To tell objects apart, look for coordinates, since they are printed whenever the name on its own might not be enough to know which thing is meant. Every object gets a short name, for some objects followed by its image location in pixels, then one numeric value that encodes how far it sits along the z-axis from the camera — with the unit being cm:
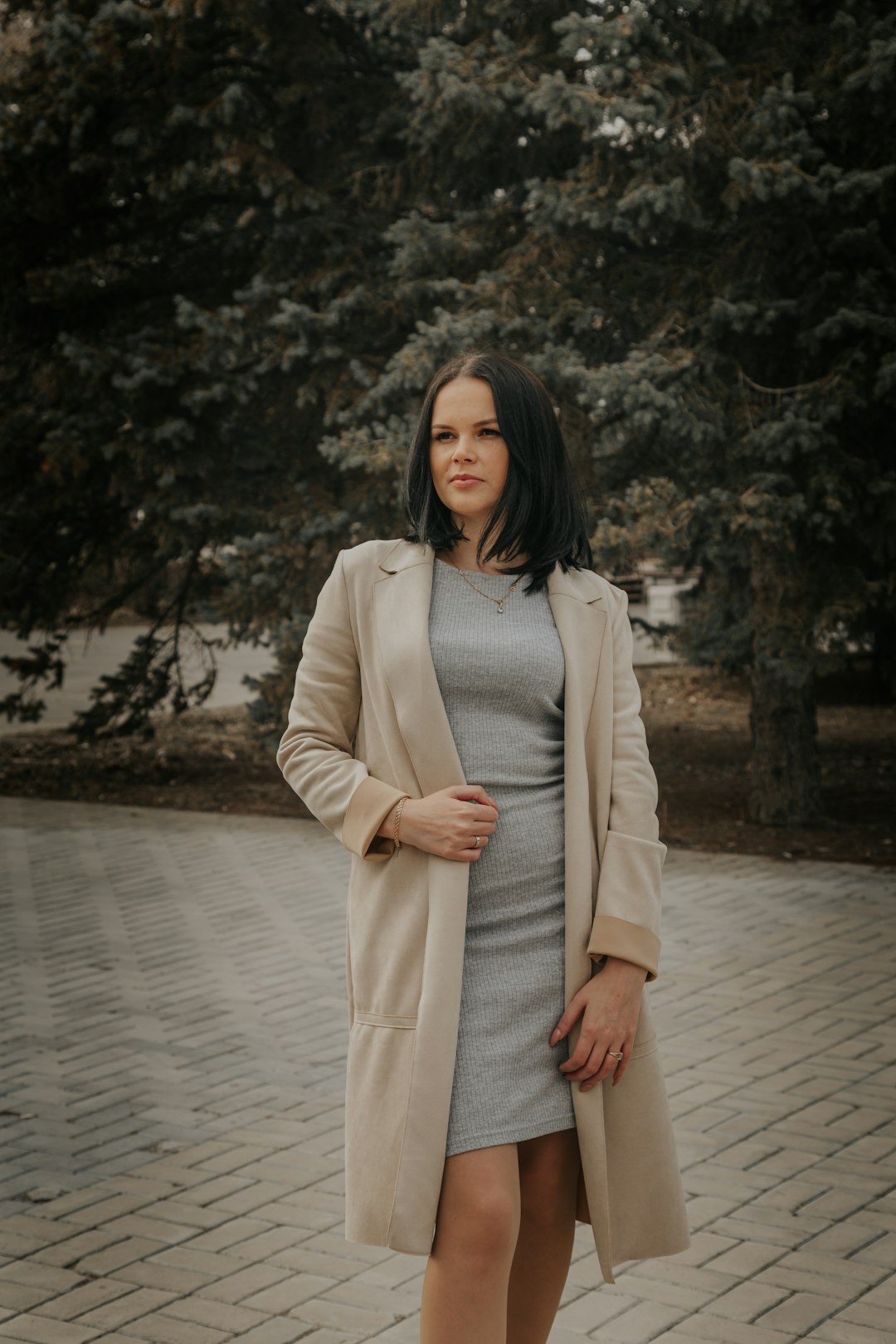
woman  239
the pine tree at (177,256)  970
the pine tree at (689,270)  827
